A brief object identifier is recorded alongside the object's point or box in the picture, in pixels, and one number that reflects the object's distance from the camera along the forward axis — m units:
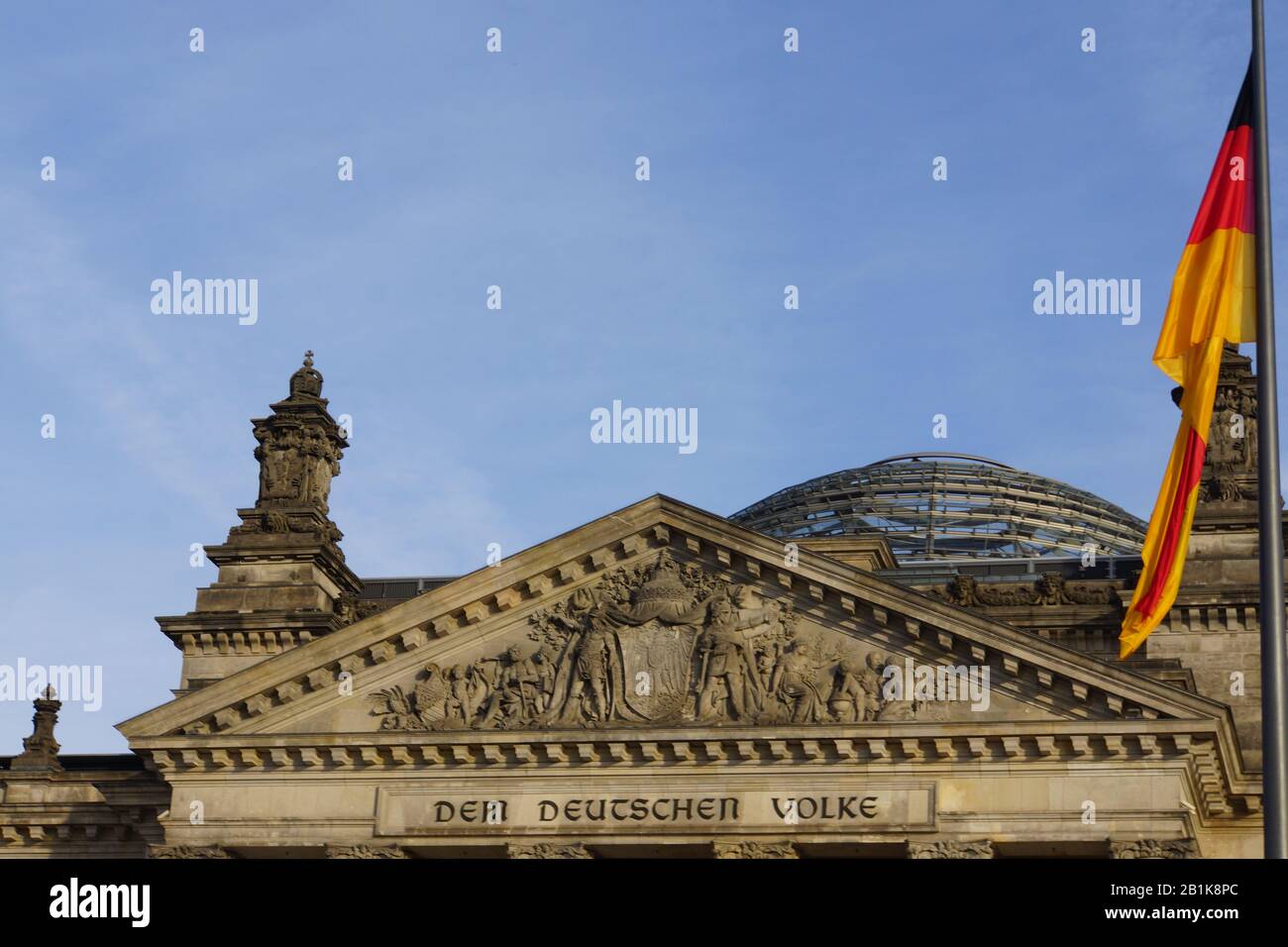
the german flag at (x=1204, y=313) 34.44
